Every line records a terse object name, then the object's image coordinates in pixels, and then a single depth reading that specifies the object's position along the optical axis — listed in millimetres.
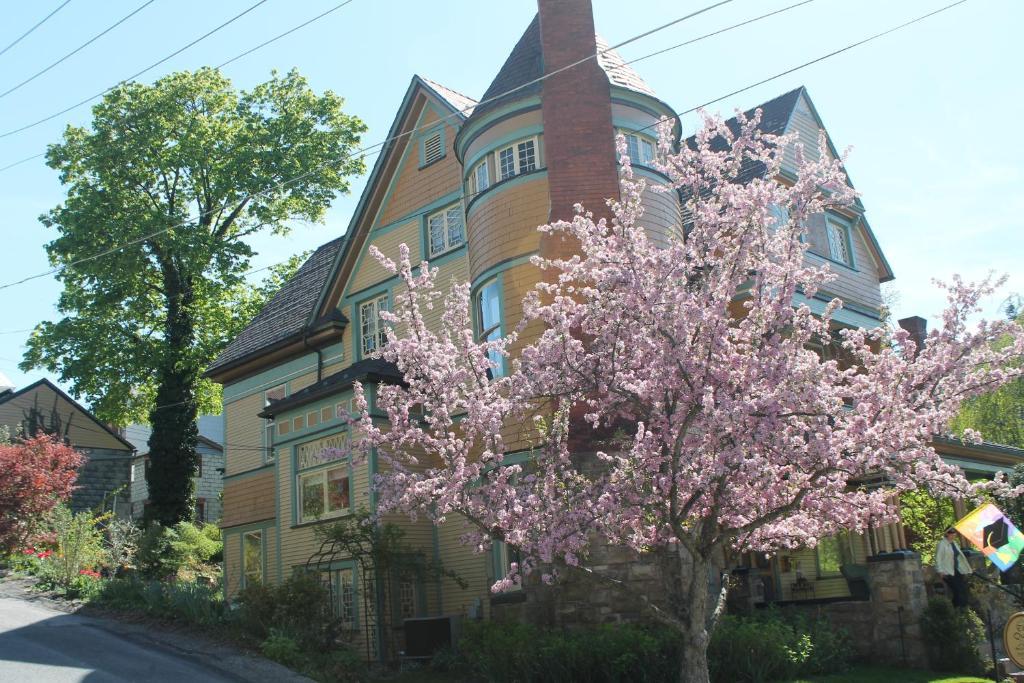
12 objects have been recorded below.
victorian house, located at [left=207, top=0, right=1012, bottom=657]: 18281
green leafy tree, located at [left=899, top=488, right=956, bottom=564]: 21531
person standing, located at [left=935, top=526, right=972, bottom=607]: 15492
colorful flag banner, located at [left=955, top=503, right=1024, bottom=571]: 14156
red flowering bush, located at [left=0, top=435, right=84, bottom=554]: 23438
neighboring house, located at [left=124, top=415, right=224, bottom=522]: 43750
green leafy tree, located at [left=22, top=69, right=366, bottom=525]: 31641
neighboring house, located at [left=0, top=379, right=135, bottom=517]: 37594
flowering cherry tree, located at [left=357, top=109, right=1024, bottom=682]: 10469
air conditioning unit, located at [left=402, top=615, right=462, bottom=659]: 17125
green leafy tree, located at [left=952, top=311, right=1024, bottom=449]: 38000
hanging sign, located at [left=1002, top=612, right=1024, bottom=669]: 12773
